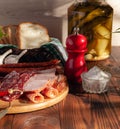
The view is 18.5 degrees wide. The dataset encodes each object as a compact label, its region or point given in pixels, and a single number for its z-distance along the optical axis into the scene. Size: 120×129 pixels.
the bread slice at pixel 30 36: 1.17
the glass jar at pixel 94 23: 1.10
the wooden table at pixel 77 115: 0.70
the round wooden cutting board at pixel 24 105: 0.74
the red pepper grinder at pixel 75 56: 0.89
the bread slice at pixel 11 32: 1.18
